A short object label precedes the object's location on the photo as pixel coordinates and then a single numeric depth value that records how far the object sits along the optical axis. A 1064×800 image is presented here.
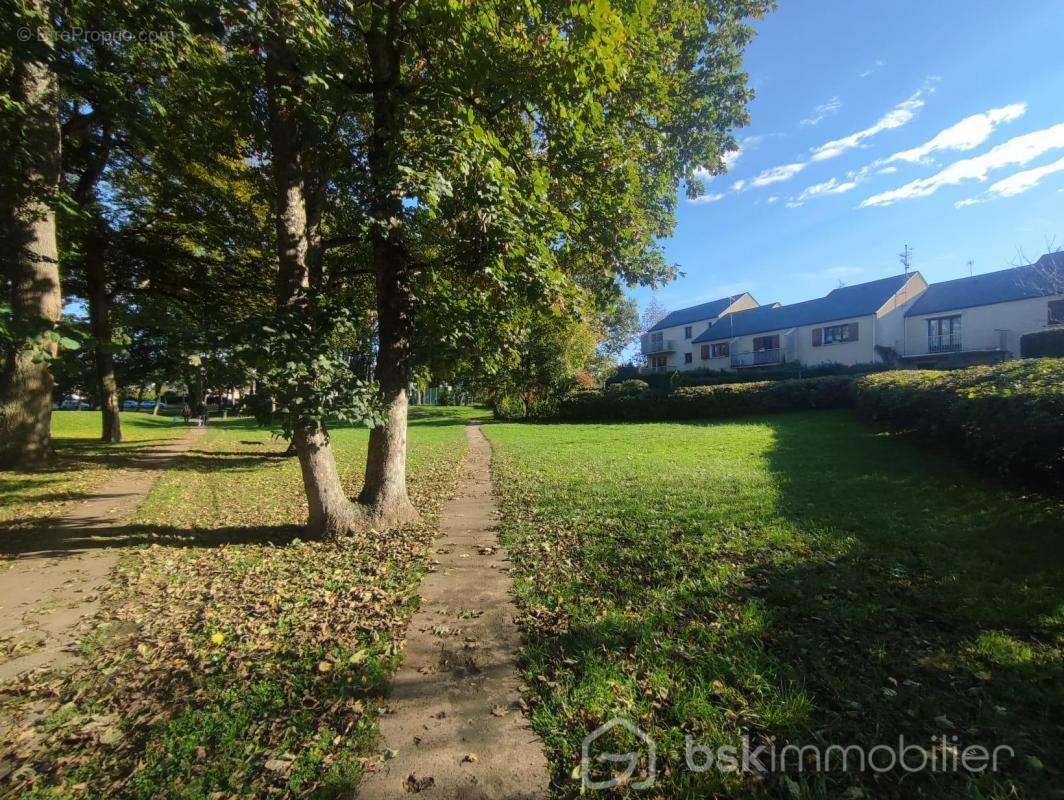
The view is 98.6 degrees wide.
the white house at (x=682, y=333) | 46.28
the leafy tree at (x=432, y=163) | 4.78
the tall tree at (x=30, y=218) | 6.60
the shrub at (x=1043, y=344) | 12.28
